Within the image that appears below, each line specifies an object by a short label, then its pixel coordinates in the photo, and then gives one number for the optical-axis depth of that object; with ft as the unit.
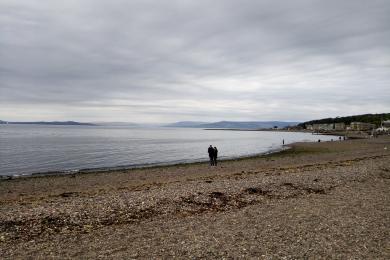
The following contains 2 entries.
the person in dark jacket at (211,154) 116.69
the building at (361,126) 590.67
